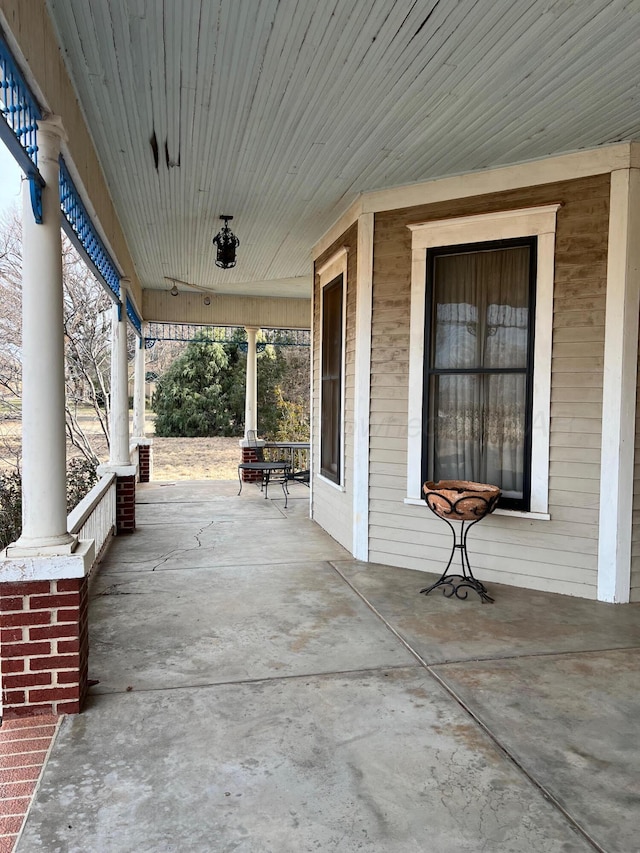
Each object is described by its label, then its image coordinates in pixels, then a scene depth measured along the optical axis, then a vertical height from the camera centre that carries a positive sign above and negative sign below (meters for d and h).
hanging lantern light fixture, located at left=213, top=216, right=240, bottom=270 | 5.54 +1.35
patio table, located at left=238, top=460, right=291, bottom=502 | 8.30 -0.90
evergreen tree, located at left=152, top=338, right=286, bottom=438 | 18.97 +0.31
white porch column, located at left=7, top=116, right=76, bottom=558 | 2.62 +0.15
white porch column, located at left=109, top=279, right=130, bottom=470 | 6.33 +0.05
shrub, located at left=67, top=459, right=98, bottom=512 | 8.38 -1.18
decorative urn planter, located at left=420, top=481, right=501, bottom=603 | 4.01 -0.71
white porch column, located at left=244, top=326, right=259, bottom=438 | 10.91 +0.27
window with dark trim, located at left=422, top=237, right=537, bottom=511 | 4.50 +0.28
